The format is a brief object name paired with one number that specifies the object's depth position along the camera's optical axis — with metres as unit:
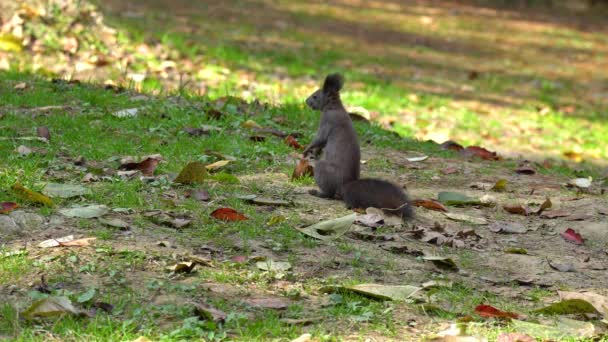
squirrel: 10.09
